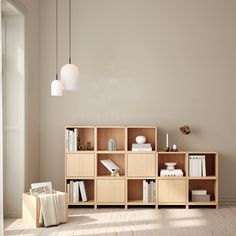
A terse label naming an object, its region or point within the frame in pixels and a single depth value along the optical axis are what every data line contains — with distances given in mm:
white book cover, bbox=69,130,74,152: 6527
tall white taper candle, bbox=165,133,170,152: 6555
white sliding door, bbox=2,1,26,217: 5941
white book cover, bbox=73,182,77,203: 6551
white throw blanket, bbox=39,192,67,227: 5465
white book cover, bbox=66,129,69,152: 6535
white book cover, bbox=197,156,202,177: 6504
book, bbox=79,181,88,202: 6547
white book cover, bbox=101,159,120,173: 6535
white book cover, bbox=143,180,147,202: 6543
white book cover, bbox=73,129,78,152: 6523
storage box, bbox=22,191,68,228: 5477
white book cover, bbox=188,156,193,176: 6496
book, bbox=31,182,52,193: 5766
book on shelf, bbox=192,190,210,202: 6566
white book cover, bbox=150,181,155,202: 6535
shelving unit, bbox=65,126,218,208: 6477
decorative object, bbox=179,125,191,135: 6598
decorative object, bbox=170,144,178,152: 6541
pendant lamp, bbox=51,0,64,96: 5457
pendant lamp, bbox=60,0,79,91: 5262
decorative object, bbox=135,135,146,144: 6582
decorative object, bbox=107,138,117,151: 6579
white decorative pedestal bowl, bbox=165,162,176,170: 6543
